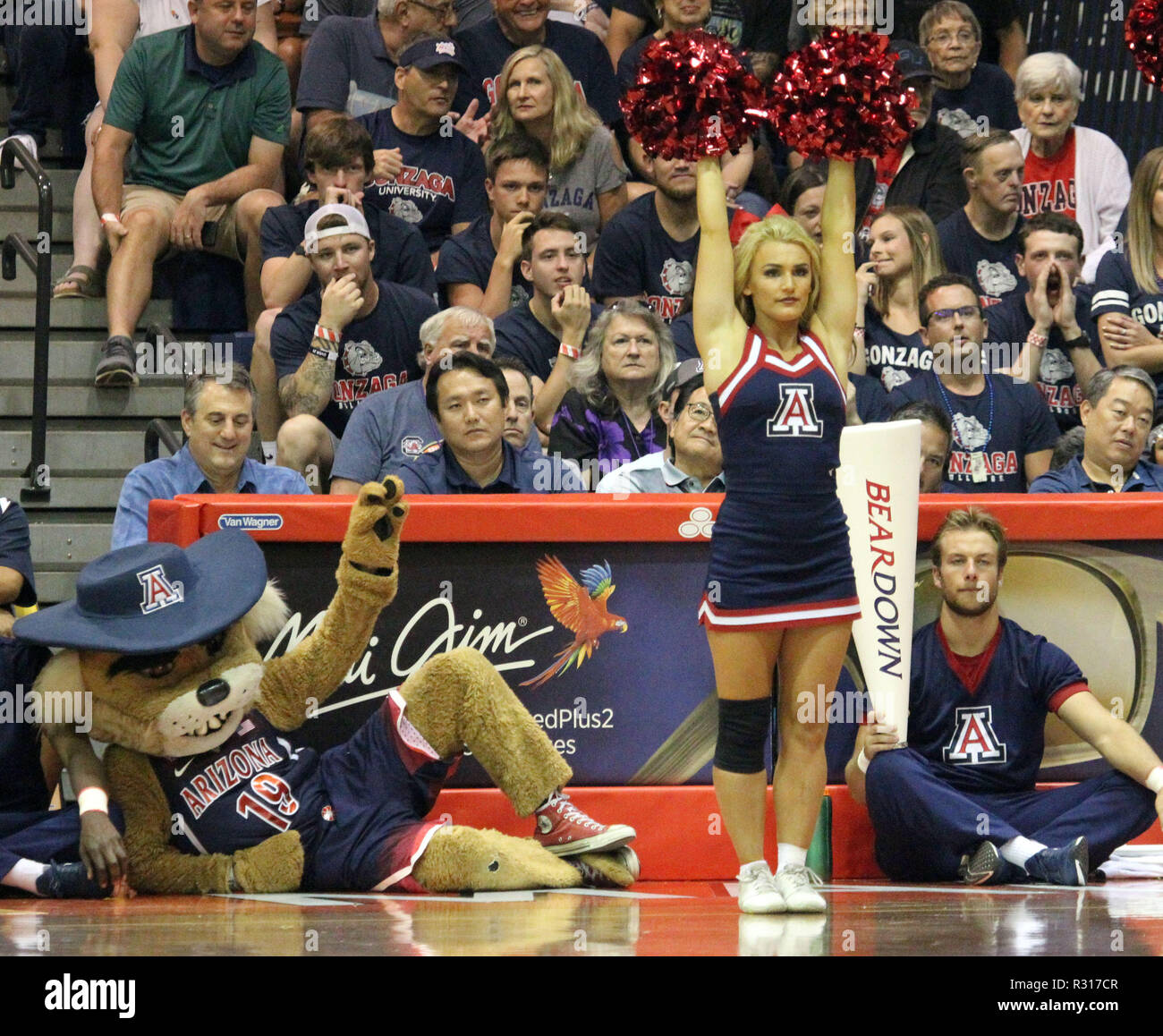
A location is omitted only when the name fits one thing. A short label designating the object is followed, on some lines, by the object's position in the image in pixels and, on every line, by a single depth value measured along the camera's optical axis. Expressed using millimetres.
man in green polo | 16500
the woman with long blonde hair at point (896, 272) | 16000
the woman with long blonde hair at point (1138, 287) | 15453
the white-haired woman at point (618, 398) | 14414
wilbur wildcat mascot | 10367
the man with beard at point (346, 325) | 14687
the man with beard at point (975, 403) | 14883
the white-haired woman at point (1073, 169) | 17641
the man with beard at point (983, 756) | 10852
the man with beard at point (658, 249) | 16375
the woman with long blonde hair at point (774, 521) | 9789
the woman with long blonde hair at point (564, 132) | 16969
